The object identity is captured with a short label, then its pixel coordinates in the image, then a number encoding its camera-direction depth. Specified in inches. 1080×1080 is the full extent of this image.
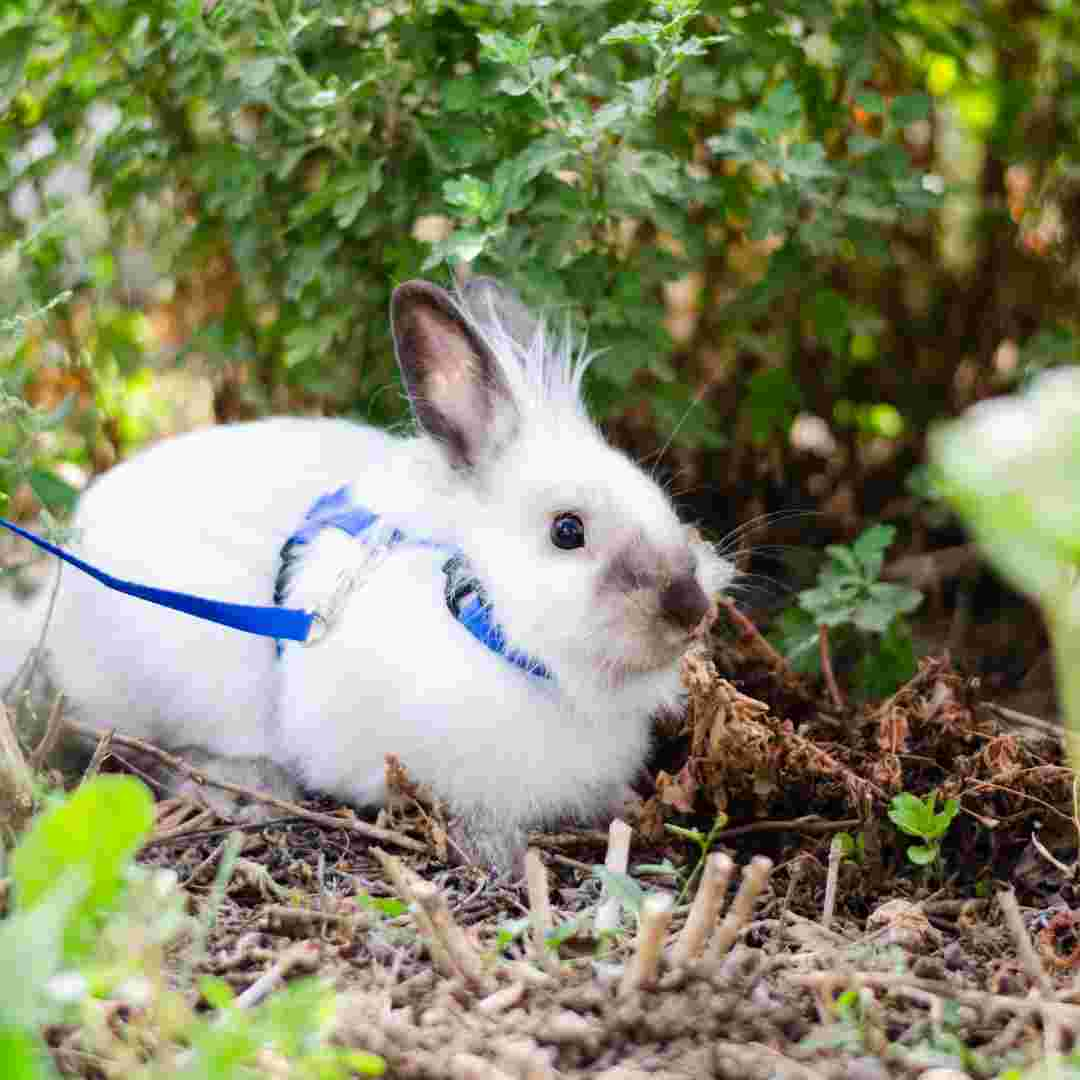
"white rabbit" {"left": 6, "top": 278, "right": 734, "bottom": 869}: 111.3
